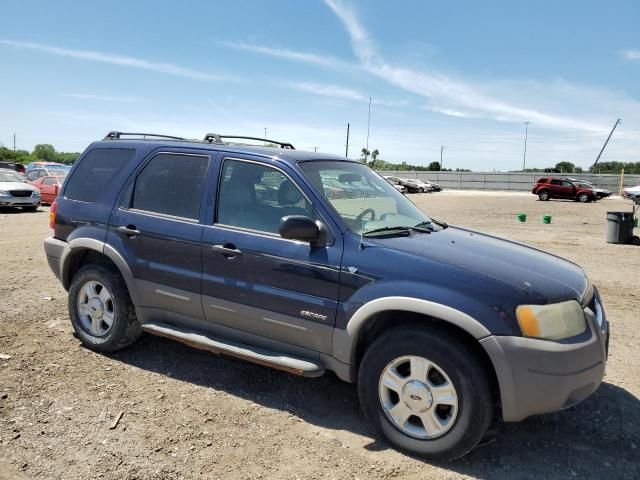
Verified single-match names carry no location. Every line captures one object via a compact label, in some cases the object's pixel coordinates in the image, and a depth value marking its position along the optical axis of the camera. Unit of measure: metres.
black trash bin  12.77
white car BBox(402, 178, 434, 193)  50.81
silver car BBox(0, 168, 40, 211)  18.11
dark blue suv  2.89
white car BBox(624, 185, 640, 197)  17.18
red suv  36.62
